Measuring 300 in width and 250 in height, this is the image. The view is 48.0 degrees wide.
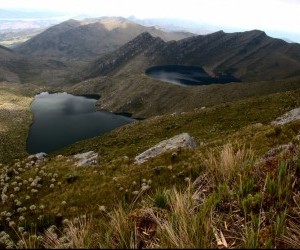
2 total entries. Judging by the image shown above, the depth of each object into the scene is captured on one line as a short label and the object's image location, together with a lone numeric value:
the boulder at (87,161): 28.59
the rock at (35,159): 31.98
